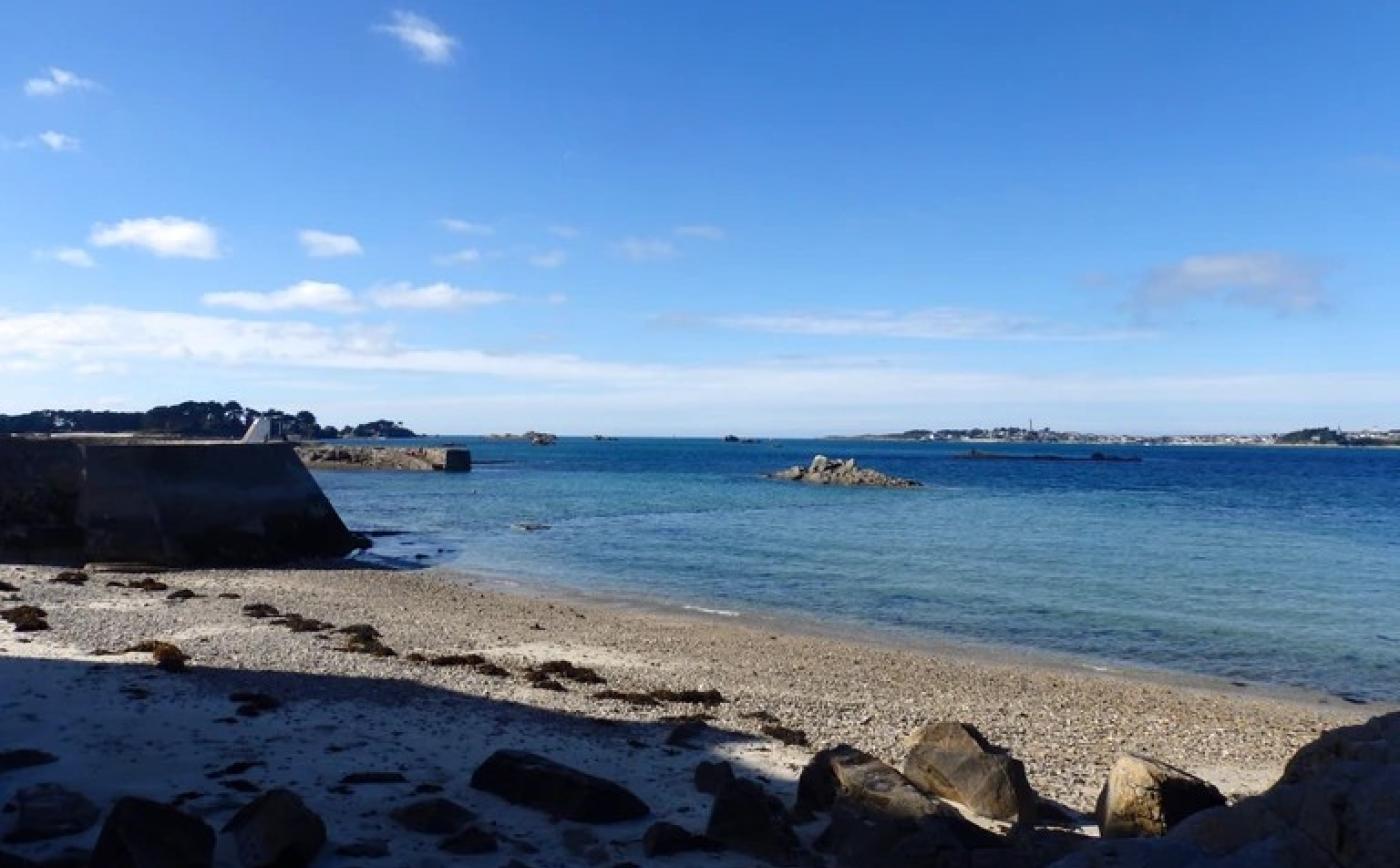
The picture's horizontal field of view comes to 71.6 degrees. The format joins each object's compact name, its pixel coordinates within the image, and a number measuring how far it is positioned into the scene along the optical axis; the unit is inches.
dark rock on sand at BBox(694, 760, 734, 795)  361.1
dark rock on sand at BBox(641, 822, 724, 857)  299.3
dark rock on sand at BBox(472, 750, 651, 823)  325.4
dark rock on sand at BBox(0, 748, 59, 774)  335.6
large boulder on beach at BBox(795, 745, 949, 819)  303.9
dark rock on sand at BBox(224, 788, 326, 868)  269.3
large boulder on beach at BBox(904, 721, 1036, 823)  346.9
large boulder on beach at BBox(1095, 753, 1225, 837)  312.3
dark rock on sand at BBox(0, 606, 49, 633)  624.7
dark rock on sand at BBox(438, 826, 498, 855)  292.5
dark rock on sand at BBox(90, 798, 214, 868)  245.4
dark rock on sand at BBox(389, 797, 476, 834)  306.7
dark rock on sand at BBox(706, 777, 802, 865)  302.5
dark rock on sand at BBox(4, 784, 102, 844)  277.3
